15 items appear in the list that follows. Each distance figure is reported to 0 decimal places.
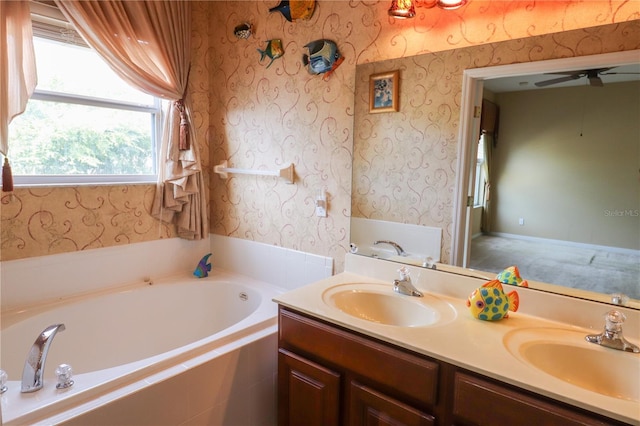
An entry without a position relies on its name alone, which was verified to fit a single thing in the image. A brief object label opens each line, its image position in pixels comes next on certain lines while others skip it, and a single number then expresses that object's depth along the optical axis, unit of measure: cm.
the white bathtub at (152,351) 128
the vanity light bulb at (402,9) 158
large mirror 124
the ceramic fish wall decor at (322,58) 192
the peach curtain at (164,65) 200
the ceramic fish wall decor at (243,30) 229
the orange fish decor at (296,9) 199
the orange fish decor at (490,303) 127
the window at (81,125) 192
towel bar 218
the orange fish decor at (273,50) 216
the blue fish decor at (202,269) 250
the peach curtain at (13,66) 169
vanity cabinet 95
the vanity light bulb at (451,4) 148
